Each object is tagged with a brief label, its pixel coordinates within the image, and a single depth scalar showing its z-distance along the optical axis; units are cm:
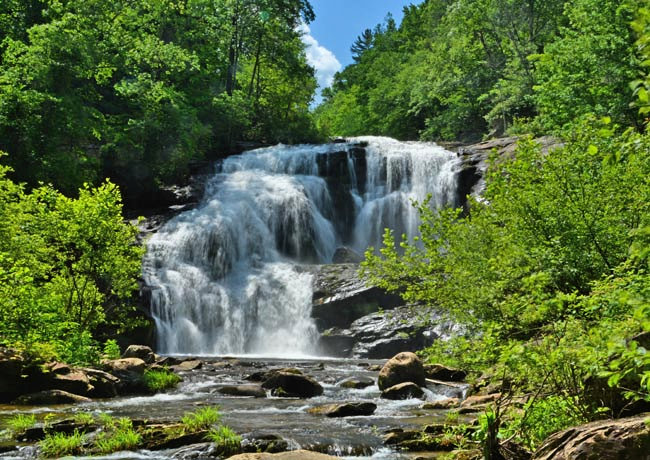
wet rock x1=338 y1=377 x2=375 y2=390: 1545
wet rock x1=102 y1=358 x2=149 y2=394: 1430
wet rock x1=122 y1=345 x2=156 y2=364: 1839
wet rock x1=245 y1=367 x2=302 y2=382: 1557
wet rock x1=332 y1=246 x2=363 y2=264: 3189
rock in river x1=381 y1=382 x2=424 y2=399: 1355
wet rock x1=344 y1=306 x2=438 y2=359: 2328
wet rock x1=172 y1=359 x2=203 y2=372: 1786
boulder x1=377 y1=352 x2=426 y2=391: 1467
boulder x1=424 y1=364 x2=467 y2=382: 1638
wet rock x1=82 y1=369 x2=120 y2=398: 1352
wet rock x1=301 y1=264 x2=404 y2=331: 2528
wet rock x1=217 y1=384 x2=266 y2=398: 1410
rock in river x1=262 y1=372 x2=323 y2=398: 1420
